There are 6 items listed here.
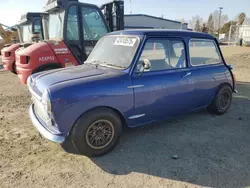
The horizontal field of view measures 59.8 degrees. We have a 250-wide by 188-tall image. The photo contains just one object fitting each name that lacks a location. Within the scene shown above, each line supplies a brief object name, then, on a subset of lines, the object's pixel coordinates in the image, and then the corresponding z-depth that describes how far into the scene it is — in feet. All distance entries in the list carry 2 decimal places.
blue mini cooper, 10.11
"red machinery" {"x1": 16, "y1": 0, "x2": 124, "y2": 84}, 19.53
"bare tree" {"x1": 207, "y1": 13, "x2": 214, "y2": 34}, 181.92
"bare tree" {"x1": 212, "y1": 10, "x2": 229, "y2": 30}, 211.78
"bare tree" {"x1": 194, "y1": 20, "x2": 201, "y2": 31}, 175.44
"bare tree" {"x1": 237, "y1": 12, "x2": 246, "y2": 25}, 185.79
